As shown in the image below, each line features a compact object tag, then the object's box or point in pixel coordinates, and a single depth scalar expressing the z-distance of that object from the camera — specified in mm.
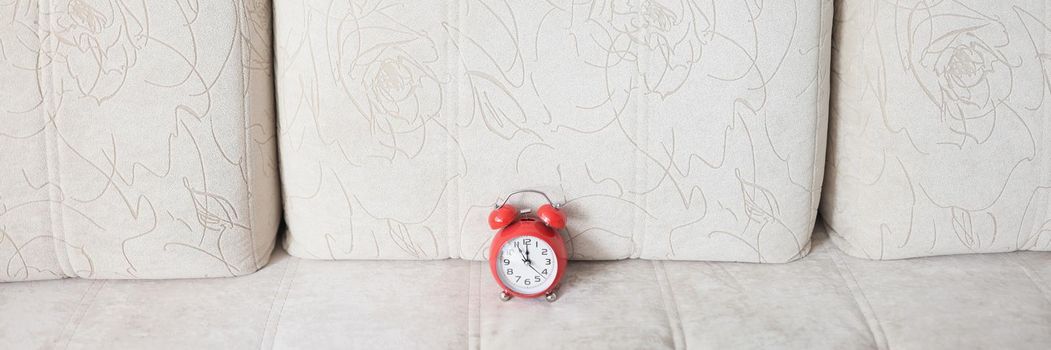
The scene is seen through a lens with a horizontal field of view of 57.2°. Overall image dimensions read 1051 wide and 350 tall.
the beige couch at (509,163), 1277
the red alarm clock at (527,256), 1296
